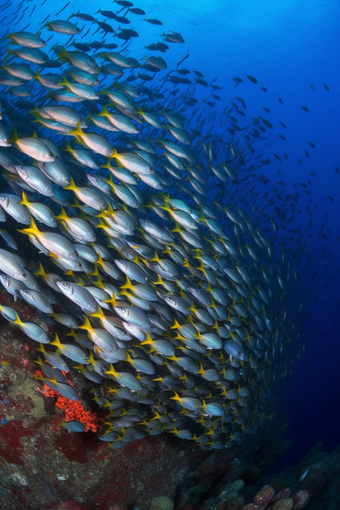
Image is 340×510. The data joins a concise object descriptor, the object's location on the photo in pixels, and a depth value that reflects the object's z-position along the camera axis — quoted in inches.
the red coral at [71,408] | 175.3
